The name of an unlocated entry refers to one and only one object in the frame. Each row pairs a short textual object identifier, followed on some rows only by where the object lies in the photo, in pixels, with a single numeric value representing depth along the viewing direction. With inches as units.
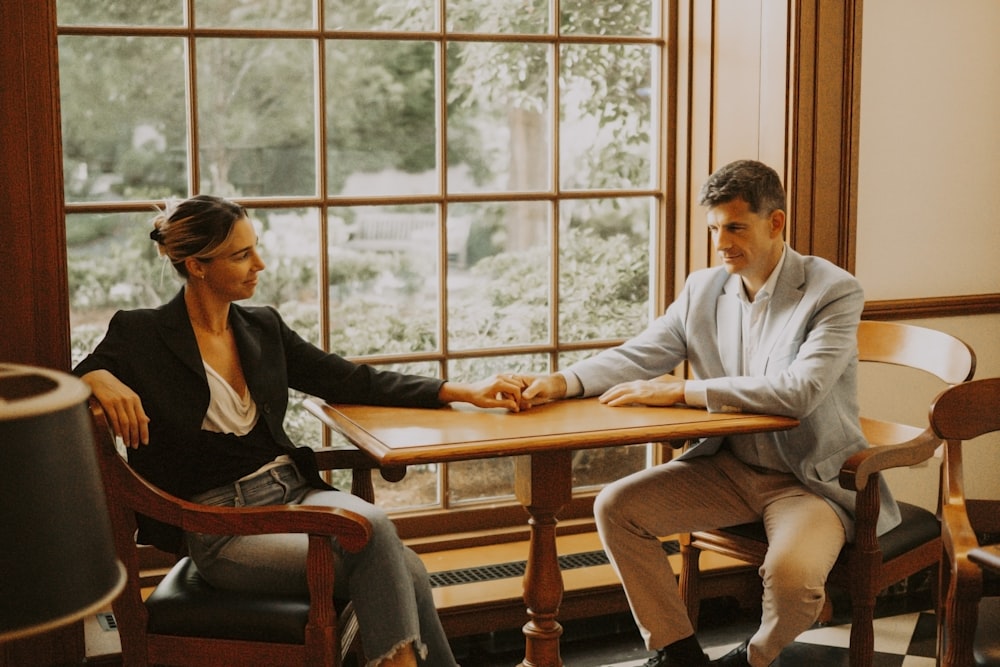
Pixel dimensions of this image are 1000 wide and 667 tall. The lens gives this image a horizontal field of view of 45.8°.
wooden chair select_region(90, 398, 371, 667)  89.5
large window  120.0
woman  93.7
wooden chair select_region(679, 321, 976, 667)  106.3
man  106.0
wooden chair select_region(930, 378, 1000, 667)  89.8
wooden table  94.5
